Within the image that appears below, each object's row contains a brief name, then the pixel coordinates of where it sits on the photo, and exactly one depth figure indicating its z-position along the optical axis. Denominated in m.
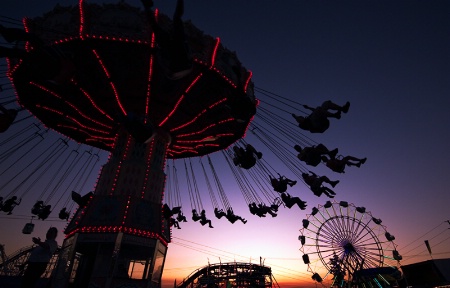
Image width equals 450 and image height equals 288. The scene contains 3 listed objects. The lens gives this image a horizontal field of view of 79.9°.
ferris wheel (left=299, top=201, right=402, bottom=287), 26.86
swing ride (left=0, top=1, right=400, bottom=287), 12.71
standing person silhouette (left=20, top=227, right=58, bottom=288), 5.06
